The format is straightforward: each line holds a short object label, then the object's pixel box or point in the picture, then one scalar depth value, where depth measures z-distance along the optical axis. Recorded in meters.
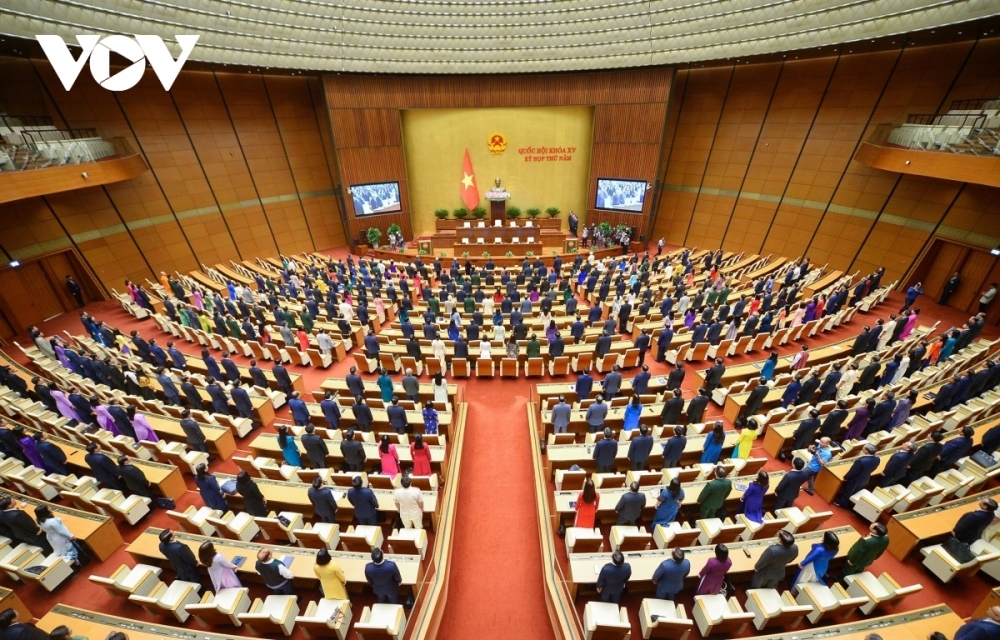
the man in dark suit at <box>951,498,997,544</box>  4.97
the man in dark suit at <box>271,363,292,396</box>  9.00
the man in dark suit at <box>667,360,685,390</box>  8.42
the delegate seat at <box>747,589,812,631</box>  4.55
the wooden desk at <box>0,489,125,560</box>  5.87
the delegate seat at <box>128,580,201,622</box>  4.88
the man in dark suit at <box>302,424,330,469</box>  6.55
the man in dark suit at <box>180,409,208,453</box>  7.27
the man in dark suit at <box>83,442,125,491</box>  6.35
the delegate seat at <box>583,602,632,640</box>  4.39
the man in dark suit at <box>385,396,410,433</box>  7.60
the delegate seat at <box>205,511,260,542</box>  5.72
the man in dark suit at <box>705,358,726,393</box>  8.91
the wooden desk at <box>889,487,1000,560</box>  5.47
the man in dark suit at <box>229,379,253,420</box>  8.33
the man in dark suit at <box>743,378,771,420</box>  7.88
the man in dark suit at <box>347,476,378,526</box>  5.46
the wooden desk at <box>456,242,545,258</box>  20.41
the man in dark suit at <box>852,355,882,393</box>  8.51
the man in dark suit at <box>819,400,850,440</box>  6.90
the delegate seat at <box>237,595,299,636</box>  4.64
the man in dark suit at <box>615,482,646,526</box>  5.37
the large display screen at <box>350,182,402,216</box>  21.58
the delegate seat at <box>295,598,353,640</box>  4.52
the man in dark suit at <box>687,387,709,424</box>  7.54
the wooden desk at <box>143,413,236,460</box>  7.86
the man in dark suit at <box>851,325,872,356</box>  10.04
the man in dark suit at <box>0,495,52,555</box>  5.34
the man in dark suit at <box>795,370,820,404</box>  8.24
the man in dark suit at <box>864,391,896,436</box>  7.17
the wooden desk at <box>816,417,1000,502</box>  6.43
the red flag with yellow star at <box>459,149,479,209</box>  22.92
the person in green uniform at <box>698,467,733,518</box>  5.51
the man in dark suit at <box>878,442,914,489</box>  6.05
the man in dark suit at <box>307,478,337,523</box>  5.46
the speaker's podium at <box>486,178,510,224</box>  21.84
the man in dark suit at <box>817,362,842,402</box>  8.23
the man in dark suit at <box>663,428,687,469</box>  6.40
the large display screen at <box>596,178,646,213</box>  21.56
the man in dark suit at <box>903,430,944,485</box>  6.05
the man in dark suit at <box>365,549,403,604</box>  4.50
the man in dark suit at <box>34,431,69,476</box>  6.73
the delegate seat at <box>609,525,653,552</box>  5.27
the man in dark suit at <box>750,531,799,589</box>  4.52
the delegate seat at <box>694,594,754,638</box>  4.49
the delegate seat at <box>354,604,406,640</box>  4.39
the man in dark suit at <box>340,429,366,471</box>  6.48
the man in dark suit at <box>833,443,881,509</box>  5.92
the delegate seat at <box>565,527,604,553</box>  5.38
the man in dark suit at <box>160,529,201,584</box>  4.84
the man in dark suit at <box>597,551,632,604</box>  4.46
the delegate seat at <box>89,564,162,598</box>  5.00
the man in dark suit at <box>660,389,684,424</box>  7.45
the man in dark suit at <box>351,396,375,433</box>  7.67
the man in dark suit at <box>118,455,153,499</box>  6.28
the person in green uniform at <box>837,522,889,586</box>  4.67
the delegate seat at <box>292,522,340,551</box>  5.39
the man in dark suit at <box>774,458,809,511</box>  5.72
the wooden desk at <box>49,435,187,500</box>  6.88
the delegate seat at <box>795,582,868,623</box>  4.61
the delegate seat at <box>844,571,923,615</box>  4.67
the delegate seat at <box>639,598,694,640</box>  4.40
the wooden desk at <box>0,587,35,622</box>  4.80
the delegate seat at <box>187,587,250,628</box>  4.73
